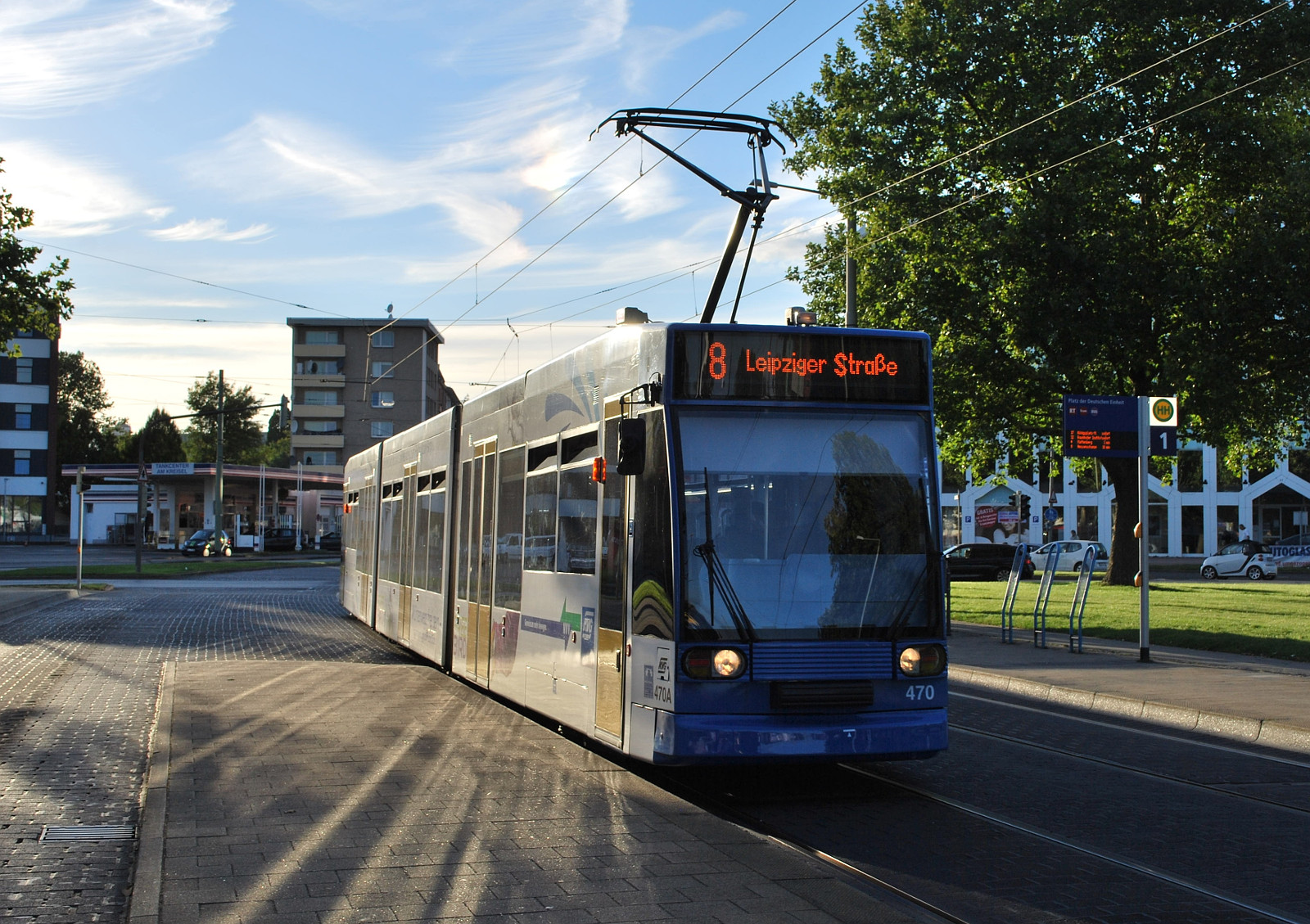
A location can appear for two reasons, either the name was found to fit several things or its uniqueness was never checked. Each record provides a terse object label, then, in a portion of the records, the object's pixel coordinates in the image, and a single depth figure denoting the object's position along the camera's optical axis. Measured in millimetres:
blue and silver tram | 7398
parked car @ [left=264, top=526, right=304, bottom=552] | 72250
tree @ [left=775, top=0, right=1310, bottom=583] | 27766
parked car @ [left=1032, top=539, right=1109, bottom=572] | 49344
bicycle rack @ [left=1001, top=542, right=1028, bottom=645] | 18625
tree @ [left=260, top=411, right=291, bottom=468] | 133500
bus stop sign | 15719
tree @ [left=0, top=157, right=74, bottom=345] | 26109
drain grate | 6867
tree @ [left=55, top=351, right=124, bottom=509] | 111438
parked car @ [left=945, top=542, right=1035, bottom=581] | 46344
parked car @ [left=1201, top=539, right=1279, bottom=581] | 47491
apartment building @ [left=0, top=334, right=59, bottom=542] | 81938
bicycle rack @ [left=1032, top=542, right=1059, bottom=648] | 17656
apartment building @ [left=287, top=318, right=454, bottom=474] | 95562
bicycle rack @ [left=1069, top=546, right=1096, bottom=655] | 17000
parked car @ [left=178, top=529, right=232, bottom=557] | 61656
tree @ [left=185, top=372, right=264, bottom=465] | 122375
